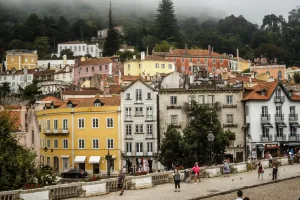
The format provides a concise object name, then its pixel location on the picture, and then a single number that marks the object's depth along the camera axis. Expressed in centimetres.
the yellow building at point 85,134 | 5984
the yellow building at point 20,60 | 13488
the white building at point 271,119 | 6056
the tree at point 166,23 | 16050
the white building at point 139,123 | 5969
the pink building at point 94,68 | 10958
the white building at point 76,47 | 15350
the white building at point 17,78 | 11775
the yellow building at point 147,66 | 10725
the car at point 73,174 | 5083
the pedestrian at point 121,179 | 2778
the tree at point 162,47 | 13965
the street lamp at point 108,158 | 5704
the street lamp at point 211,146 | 3531
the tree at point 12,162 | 2530
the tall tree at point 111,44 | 14512
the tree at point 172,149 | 4228
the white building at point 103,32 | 19090
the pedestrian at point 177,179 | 2756
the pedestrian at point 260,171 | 3203
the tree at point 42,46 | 15025
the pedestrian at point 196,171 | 3079
